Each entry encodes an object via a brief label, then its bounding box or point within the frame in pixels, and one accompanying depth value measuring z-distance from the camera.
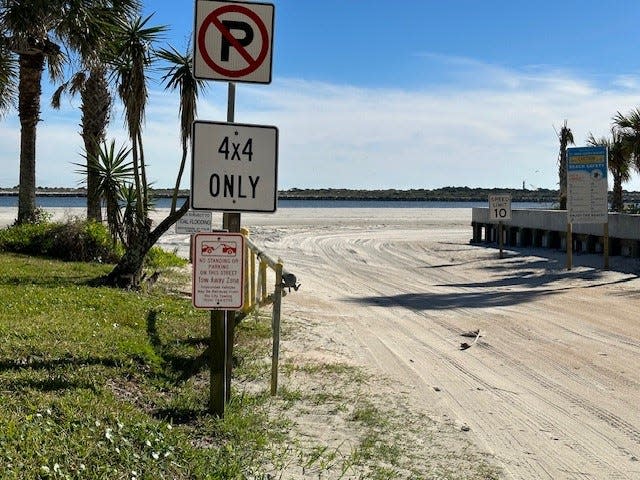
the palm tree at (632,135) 25.41
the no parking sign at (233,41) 5.75
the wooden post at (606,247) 20.27
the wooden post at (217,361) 5.88
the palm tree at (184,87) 12.59
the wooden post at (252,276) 10.09
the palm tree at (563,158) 32.97
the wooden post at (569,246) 20.30
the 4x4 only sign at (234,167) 5.68
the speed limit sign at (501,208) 24.53
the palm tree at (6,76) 17.02
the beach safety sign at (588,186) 20.08
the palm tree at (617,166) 28.95
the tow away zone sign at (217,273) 5.74
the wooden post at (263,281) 8.81
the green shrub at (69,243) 18.47
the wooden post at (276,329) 6.59
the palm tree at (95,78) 14.71
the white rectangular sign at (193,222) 13.11
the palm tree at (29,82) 18.19
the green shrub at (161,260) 18.62
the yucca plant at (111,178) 14.09
